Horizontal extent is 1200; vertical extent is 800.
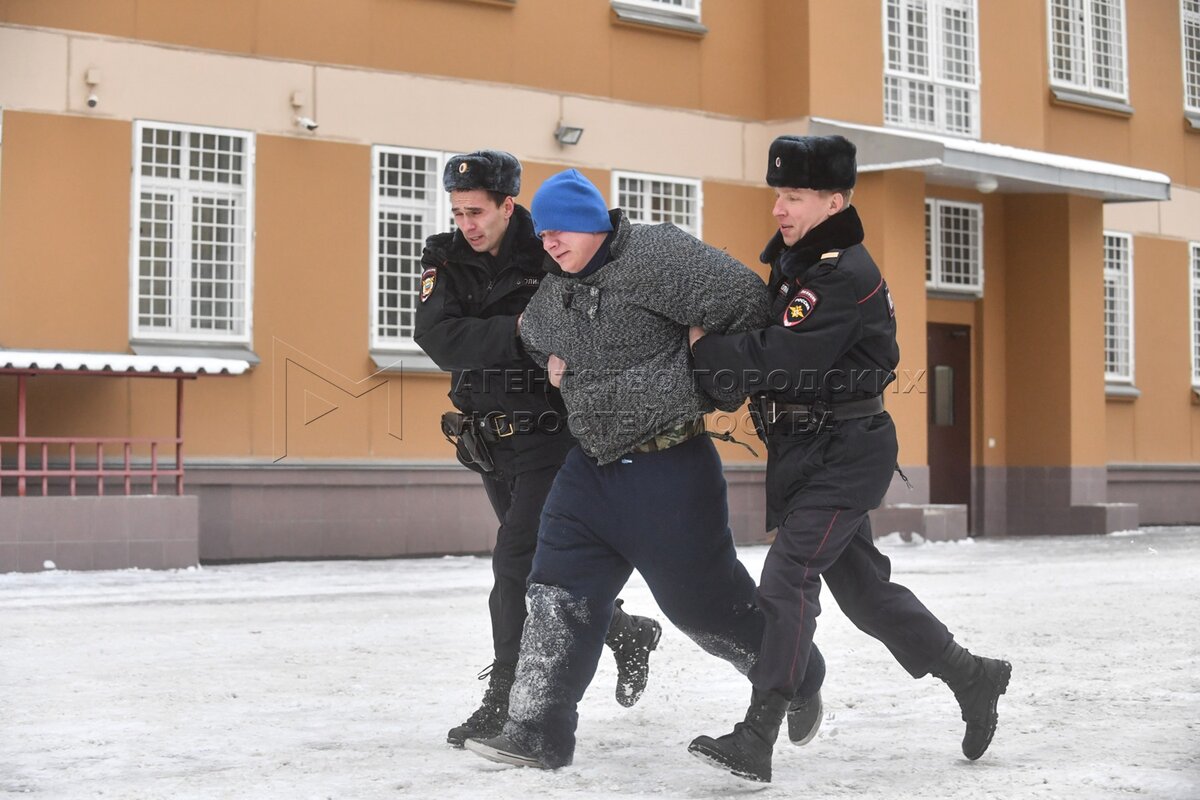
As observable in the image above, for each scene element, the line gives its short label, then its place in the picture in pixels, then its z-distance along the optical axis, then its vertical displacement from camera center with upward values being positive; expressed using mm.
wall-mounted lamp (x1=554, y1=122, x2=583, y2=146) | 15844 +3122
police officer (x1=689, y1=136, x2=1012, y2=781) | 4777 +53
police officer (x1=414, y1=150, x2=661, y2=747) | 5488 +298
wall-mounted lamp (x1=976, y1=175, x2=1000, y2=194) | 17347 +2892
